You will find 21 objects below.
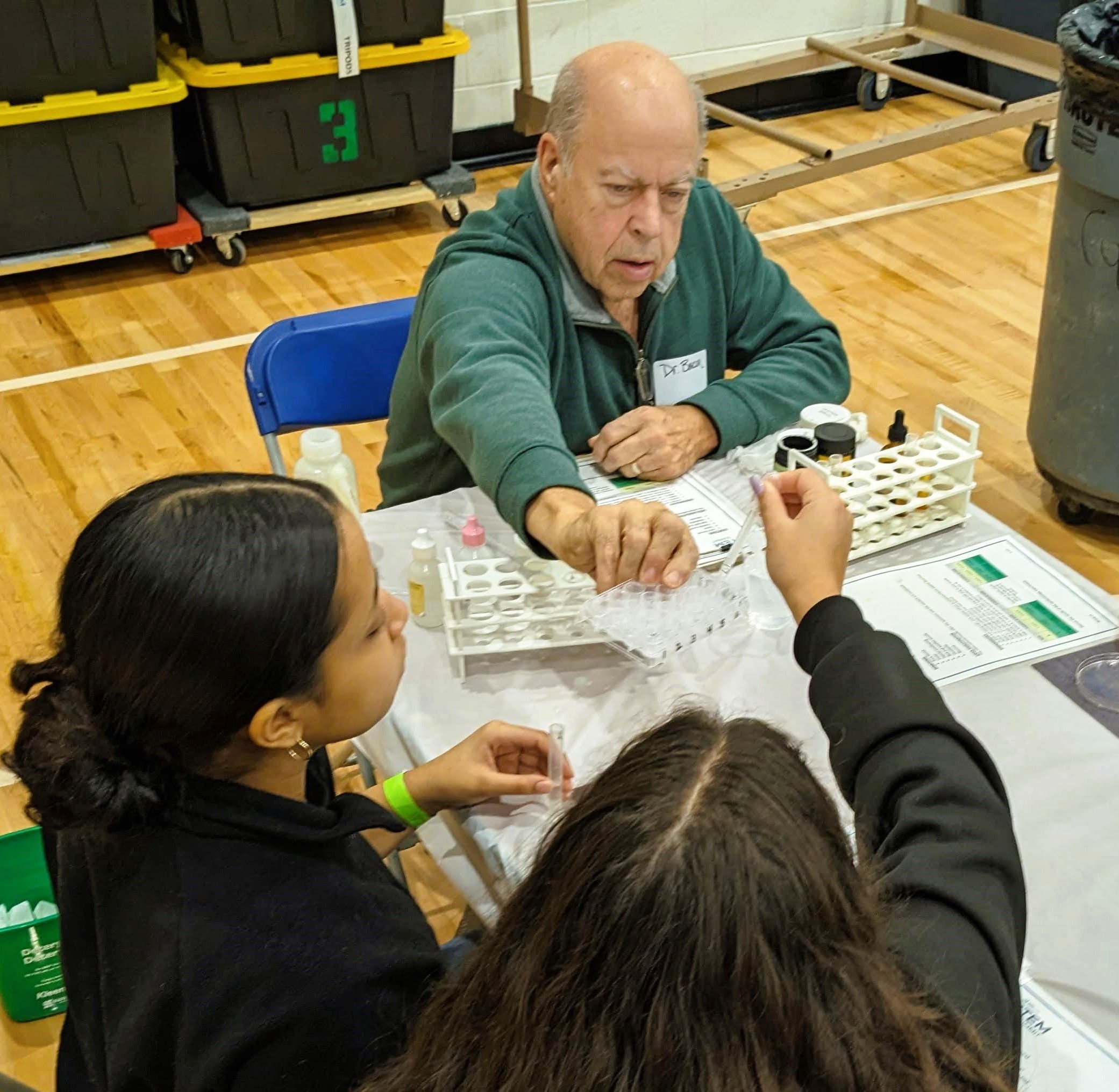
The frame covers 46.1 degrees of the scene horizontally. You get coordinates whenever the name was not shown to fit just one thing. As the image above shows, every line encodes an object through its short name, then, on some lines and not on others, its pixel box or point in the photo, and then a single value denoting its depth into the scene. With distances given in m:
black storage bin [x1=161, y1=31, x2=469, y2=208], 3.99
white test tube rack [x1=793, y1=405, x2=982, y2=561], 1.54
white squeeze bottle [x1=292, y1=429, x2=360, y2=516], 1.69
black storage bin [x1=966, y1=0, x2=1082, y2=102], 5.04
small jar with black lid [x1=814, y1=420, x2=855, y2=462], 1.64
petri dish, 1.31
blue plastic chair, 1.96
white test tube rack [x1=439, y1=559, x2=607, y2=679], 1.39
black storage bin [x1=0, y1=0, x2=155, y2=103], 3.60
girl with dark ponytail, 0.99
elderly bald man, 1.64
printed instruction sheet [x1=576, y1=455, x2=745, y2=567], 1.56
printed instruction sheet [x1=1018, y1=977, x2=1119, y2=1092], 0.96
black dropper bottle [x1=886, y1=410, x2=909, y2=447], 1.67
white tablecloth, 1.09
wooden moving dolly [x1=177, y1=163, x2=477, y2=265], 4.11
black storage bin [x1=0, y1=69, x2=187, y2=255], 3.79
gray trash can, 2.47
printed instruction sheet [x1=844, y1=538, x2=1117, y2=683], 1.38
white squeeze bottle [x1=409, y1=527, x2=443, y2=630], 1.45
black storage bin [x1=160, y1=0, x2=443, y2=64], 3.84
